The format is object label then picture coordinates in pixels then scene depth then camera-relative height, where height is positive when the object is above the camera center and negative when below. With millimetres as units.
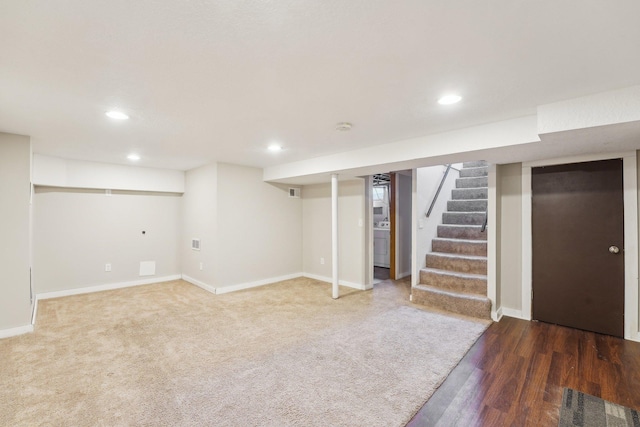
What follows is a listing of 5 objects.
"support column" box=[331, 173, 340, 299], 4727 -315
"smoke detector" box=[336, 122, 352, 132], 2979 +957
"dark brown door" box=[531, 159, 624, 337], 3250 -344
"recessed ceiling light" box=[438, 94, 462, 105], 2296 +956
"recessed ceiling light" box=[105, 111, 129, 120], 2635 +959
